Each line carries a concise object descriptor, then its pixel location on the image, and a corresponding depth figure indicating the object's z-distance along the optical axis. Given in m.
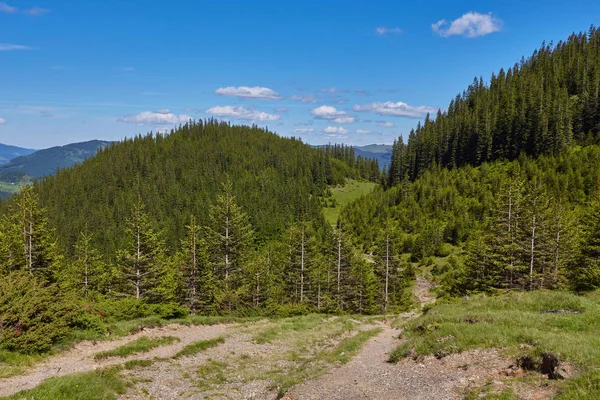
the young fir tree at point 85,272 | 53.62
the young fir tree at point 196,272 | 42.53
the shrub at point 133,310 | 25.62
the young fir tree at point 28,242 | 33.62
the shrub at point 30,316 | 15.71
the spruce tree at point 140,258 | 38.22
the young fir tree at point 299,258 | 48.84
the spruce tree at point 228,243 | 42.65
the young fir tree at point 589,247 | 33.62
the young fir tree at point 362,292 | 55.94
